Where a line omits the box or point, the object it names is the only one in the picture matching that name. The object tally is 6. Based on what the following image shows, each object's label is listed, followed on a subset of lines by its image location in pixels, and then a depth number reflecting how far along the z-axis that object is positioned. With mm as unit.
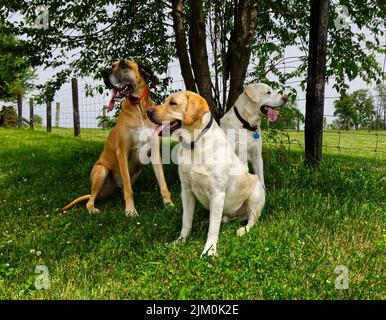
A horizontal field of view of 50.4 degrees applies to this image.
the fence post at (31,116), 23406
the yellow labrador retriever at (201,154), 3318
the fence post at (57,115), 27617
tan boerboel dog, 4578
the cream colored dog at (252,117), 4688
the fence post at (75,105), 13987
